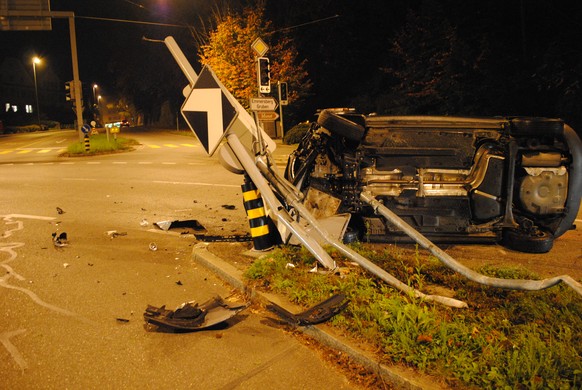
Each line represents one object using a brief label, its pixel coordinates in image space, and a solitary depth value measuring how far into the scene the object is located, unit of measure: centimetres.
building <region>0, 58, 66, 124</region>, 7378
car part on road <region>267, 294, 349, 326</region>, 396
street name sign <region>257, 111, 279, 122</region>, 1217
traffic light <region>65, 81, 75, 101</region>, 2322
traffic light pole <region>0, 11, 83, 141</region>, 2267
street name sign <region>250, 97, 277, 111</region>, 734
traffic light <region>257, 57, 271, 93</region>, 871
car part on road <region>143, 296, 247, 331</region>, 414
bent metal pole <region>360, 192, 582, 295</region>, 353
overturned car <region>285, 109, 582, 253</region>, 554
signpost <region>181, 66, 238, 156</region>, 564
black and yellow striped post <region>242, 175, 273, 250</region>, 612
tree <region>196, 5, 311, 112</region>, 2681
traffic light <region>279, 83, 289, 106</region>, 1481
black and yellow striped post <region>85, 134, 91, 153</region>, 2367
